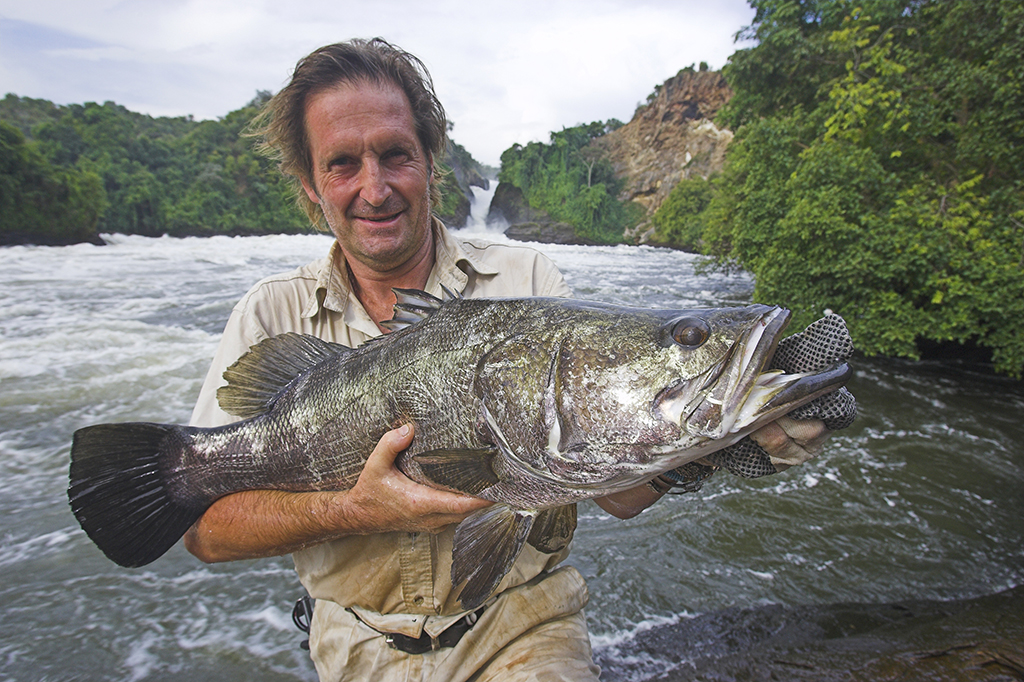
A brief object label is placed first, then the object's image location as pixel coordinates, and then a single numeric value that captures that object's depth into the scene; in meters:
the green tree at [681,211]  44.72
